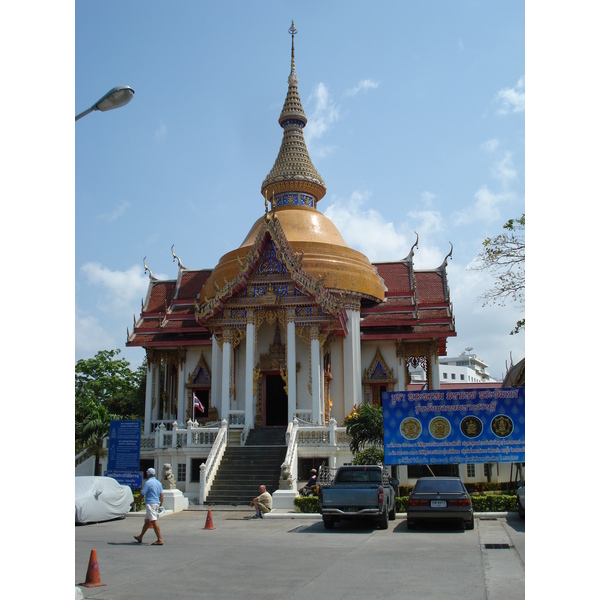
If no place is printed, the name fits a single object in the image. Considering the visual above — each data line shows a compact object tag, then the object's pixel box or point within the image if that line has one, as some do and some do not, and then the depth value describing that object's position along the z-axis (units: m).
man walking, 12.31
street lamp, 8.09
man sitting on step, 16.91
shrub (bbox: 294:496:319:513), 17.19
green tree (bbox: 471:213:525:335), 15.63
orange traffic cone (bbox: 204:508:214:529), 14.81
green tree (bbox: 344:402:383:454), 20.28
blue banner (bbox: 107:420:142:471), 19.98
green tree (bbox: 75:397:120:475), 25.95
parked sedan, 13.77
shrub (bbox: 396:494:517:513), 17.00
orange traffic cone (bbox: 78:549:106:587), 8.53
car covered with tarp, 16.61
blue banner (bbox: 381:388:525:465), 17.80
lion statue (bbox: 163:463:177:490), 19.09
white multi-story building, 101.88
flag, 23.78
